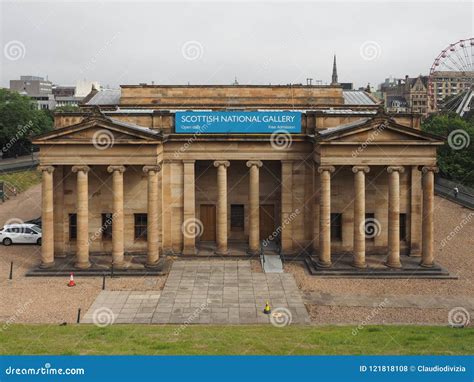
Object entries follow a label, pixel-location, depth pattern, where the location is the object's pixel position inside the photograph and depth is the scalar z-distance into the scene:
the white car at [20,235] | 42.66
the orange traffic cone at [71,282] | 32.03
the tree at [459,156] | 75.06
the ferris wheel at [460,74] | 106.19
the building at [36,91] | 184.62
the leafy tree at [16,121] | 93.69
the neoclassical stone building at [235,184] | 34.16
